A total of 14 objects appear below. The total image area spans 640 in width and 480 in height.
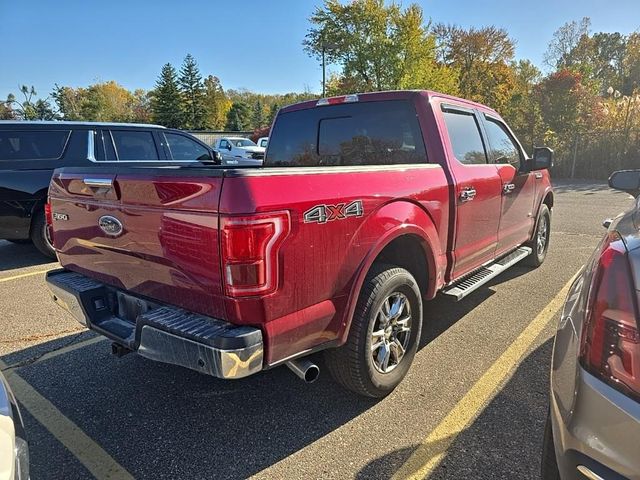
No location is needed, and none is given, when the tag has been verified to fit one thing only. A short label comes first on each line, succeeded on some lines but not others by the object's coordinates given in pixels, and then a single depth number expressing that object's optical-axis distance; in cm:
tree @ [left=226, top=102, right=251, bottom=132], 6297
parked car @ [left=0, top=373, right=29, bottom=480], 149
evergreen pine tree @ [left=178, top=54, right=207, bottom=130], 5662
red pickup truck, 204
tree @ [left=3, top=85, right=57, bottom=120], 5691
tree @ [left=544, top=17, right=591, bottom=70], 4625
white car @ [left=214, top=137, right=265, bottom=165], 2284
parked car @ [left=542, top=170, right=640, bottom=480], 129
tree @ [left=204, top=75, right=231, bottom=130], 6005
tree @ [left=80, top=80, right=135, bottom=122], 6344
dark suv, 602
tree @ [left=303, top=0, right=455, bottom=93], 2825
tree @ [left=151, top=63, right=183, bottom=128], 5372
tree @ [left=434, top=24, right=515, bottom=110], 3566
